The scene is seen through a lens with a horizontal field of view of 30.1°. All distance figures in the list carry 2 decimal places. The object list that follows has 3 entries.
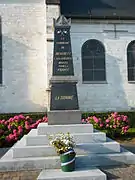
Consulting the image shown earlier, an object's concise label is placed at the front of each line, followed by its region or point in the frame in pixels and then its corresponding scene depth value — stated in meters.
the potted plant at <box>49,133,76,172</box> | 5.04
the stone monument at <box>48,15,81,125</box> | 6.68
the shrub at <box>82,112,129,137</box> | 10.30
